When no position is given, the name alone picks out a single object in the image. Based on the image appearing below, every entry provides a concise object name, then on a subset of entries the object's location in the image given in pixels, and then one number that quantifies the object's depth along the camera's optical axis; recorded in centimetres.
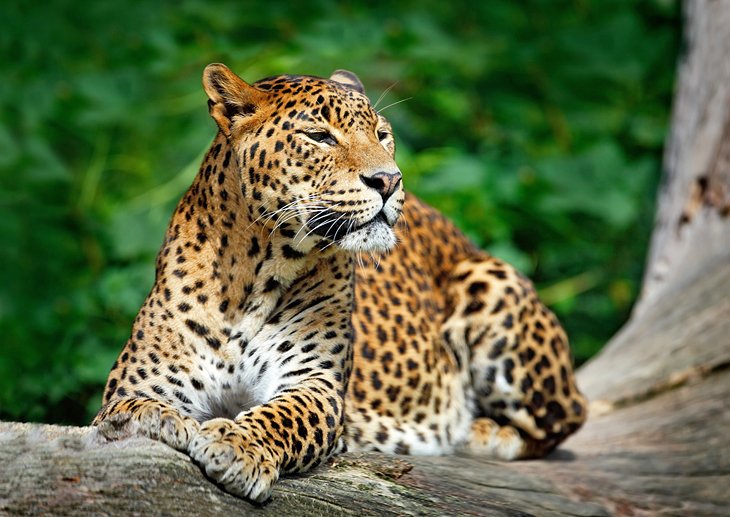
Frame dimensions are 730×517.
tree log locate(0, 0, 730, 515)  690
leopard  844
